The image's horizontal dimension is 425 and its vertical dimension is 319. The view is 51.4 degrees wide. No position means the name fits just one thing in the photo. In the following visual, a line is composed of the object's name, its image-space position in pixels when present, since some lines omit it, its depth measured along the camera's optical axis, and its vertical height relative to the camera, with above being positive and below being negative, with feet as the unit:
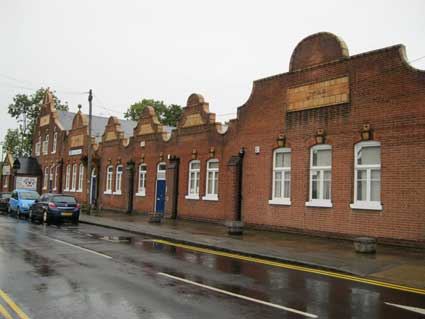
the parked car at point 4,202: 106.66 -4.37
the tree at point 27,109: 216.54 +37.01
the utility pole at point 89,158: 94.61 +6.02
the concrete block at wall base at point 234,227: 59.98 -4.85
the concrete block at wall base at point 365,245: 44.60 -4.96
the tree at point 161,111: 206.69 +37.01
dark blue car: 75.10 -4.01
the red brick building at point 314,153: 50.75 +5.85
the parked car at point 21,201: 90.18 -3.59
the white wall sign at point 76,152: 128.25 +10.18
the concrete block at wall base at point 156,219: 76.07 -5.19
